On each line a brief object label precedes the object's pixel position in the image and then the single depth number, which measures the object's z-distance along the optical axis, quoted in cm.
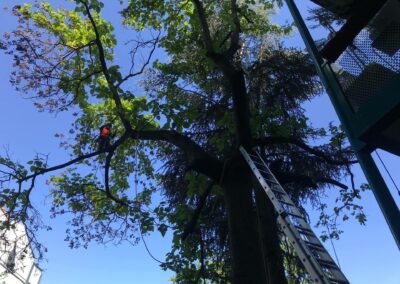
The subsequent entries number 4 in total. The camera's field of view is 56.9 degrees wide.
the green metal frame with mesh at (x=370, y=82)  423
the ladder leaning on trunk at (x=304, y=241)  405
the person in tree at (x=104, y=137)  872
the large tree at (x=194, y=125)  741
